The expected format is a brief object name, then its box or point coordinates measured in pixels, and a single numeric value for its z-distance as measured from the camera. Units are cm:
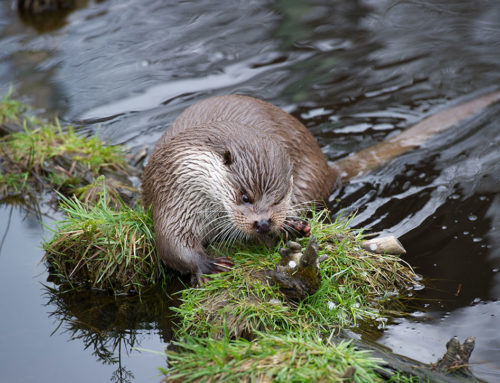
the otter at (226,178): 627
